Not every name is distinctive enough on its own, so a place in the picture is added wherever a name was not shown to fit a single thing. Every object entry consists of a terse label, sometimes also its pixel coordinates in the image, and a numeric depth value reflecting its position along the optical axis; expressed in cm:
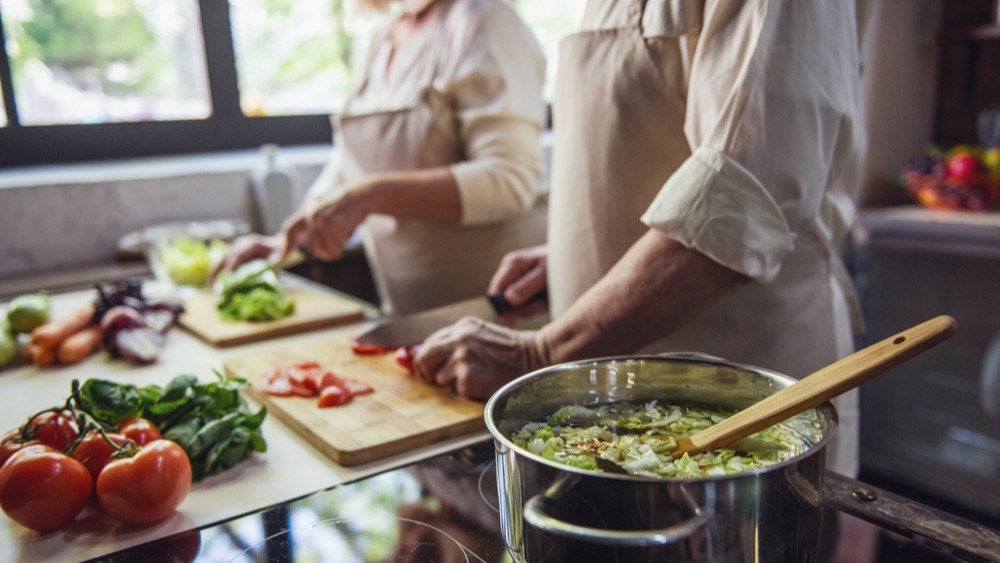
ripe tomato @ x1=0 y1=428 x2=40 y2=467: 88
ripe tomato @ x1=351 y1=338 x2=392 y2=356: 143
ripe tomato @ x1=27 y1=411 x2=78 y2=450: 91
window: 262
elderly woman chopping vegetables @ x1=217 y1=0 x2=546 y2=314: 166
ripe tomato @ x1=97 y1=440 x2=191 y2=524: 82
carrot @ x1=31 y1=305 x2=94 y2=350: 150
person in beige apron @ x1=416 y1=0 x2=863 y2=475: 90
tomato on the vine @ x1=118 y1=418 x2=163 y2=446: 92
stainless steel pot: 52
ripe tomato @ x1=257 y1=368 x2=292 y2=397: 123
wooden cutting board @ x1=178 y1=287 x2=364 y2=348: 164
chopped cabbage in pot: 64
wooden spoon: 61
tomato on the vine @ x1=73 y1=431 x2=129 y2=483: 88
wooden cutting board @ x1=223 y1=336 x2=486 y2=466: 104
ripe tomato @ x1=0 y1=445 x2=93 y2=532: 81
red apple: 256
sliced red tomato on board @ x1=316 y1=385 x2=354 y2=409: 117
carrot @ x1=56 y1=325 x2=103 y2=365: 150
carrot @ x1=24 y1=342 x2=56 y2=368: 150
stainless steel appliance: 248
